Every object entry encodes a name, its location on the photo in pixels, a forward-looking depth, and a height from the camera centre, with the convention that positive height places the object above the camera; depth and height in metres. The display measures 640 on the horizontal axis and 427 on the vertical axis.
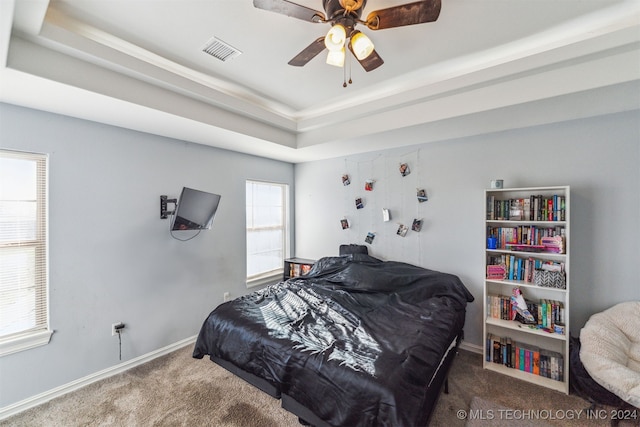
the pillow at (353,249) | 3.54 -0.49
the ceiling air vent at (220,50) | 1.88 +1.22
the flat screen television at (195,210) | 2.68 +0.04
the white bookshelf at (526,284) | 2.21 -0.65
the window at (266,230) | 3.87 -0.26
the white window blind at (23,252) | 2.00 -0.30
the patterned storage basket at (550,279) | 2.24 -0.57
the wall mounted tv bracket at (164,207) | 2.81 +0.07
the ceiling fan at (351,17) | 1.29 +1.01
